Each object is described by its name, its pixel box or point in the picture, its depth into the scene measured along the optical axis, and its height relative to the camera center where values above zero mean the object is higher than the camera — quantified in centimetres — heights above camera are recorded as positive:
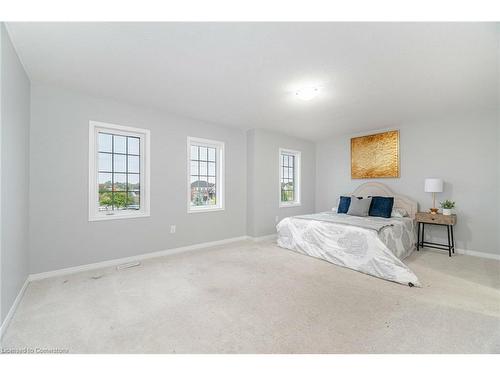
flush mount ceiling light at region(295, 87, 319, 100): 283 +126
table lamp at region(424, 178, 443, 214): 379 +5
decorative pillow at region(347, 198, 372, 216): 418 -35
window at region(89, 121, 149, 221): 312 +25
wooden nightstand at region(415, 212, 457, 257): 363 -57
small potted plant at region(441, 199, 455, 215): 370 -29
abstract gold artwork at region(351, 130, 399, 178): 454 +72
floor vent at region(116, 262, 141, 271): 308 -110
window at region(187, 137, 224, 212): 421 +27
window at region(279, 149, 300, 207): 551 +27
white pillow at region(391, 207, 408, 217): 417 -44
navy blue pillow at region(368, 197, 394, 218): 409 -34
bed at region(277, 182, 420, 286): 276 -77
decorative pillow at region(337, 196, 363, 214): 457 -34
